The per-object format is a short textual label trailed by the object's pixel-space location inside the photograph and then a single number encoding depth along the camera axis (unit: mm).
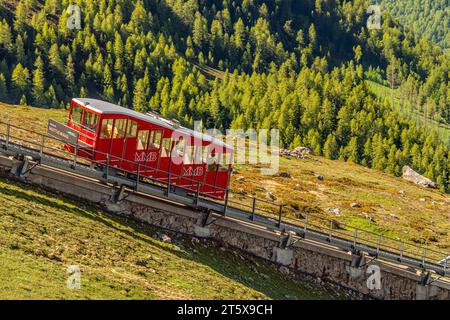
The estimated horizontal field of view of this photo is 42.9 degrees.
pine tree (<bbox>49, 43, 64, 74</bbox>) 181625
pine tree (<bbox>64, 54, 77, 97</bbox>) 179625
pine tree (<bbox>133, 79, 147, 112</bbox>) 173375
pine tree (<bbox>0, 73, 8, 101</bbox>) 163500
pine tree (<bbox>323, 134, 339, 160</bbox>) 137250
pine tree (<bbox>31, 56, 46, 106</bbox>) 164375
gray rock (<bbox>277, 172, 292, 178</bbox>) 79312
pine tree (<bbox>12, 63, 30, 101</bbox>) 166500
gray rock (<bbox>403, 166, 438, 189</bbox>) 102062
